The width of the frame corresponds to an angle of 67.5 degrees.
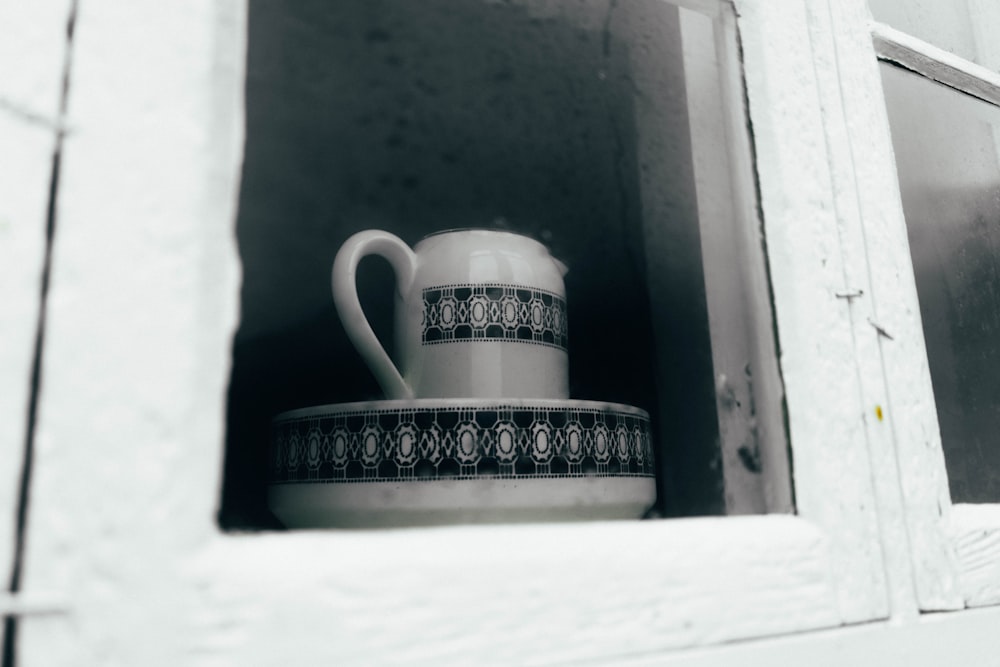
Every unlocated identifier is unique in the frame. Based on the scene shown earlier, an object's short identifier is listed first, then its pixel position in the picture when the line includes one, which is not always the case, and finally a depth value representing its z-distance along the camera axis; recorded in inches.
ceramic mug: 13.0
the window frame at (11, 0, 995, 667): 6.9
